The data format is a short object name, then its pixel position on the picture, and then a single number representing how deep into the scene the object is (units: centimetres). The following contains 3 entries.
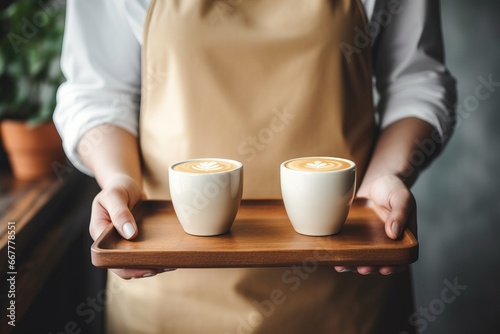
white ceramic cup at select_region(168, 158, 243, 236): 99
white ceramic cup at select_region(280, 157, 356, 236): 100
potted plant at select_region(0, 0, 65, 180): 194
